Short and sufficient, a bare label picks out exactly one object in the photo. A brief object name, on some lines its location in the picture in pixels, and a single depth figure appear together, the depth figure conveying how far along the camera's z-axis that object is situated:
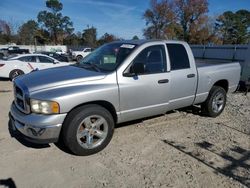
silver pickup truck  2.80
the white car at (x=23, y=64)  9.22
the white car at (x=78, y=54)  24.86
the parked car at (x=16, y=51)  22.63
